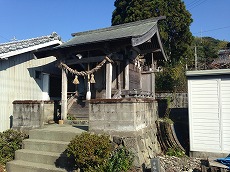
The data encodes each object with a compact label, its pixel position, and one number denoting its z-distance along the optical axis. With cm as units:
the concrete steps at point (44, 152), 708
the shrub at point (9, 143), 813
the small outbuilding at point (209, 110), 846
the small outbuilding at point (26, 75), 995
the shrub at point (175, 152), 898
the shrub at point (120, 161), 666
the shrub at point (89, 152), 646
